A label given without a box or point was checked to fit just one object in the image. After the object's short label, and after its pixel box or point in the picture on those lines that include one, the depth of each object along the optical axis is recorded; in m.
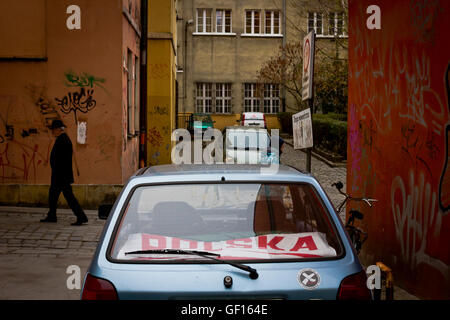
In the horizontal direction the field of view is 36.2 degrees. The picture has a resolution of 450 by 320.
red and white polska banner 3.90
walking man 11.69
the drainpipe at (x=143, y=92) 13.86
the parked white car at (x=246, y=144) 19.17
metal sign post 7.59
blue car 3.67
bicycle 5.65
